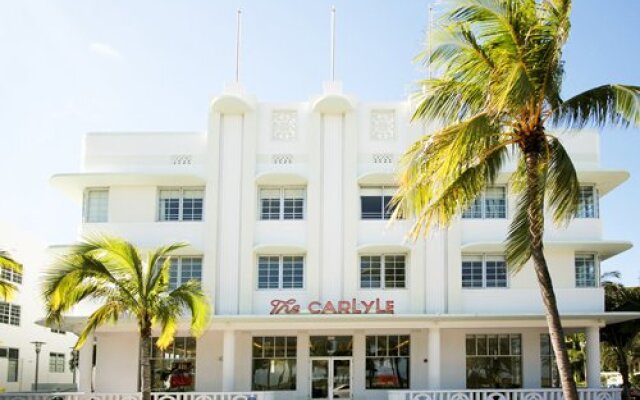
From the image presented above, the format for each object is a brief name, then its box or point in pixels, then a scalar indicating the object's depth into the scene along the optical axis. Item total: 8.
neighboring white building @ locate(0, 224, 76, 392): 42.81
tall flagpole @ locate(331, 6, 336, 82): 30.45
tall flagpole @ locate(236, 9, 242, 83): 30.48
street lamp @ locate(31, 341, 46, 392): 42.09
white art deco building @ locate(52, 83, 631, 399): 28.61
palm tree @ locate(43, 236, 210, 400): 20.81
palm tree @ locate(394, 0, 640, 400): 15.96
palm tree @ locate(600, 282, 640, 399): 32.16
